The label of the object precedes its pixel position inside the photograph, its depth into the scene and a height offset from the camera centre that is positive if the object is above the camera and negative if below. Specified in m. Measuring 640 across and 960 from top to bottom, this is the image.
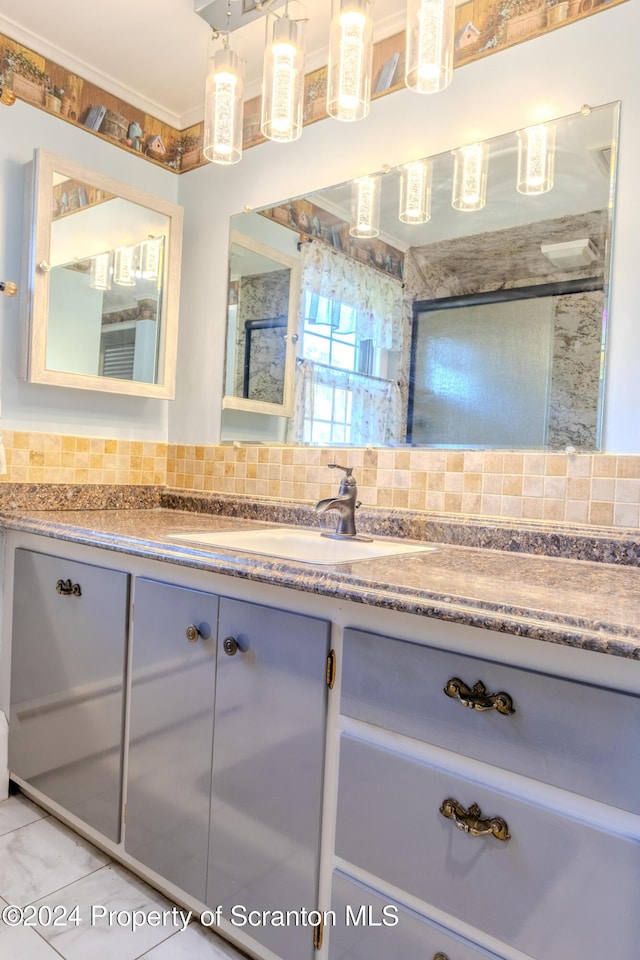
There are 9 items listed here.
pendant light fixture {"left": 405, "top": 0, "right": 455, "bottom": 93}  1.20 +0.85
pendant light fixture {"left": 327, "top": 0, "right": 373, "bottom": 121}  1.29 +0.88
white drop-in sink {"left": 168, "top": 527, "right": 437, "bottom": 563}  1.45 -0.19
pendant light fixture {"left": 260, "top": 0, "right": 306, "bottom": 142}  1.38 +0.89
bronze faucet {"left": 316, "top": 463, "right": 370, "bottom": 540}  1.62 -0.09
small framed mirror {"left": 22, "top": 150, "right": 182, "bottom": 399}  1.86 +0.57
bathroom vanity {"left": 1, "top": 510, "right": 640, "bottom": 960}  0.81 -0.45
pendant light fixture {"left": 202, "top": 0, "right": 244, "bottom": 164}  1.49 +0.89
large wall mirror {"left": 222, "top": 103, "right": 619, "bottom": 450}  1.44 +0.48
